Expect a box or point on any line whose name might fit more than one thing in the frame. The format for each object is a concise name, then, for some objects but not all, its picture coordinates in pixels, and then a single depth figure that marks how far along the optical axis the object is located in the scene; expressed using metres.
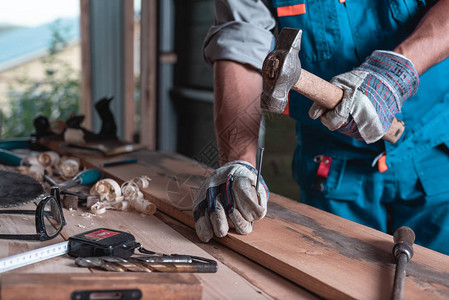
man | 1.44
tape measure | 0.91
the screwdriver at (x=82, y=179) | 1.48
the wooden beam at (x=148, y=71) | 4.28
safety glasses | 1.03
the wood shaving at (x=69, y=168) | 1.69
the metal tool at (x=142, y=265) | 0.89
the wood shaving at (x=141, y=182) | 1.45
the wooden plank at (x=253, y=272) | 0.87
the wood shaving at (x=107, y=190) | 1.34
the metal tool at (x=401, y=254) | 0.81
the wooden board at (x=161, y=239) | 0.85
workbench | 0.86
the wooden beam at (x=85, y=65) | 4.09
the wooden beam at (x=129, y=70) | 4.21
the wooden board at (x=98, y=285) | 0.73
